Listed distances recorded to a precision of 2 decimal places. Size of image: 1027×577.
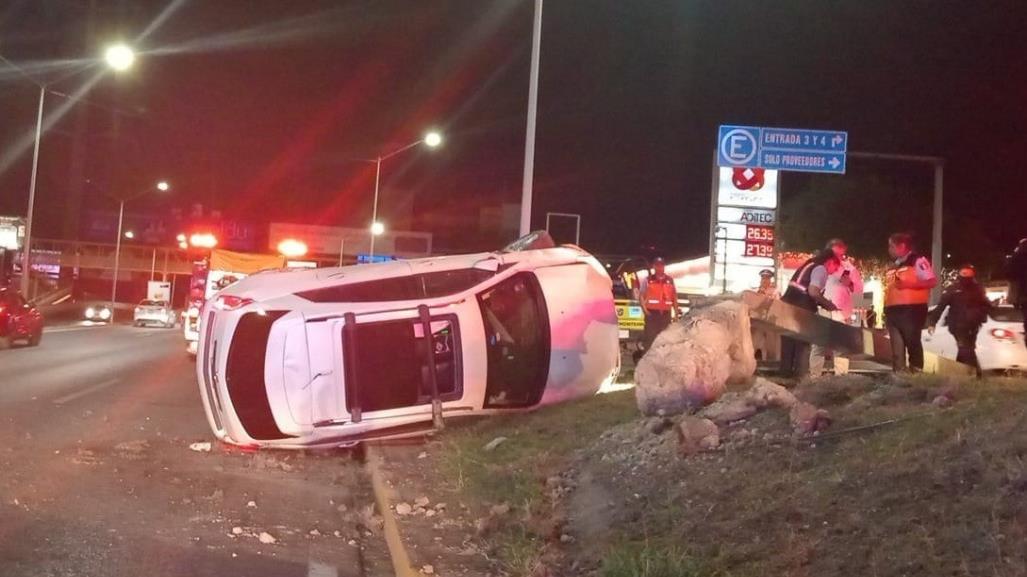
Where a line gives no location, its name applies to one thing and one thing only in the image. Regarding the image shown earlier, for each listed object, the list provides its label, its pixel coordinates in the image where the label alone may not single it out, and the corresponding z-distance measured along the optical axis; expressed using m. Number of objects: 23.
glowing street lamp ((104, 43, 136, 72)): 25.20
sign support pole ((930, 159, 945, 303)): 29.33
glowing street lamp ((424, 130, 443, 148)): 23.73
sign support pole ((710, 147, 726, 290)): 33.28
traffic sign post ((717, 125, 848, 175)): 28.39
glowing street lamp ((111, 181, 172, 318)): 53.09
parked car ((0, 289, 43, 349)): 23.44
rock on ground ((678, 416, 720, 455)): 7.17
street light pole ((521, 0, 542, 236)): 17.05
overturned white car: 9.27
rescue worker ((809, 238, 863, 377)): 11.88
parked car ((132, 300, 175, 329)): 47.59
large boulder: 8.56
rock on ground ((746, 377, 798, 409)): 7.61
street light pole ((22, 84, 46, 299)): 34.71
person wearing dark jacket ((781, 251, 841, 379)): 11.48
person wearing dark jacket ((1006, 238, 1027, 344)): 9.67
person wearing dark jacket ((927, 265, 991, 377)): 11.51
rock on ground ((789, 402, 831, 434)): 6.89
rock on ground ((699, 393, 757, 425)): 7.64
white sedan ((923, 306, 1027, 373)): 14.39
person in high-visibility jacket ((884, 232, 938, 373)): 10.34
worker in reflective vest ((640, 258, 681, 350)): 15.16
